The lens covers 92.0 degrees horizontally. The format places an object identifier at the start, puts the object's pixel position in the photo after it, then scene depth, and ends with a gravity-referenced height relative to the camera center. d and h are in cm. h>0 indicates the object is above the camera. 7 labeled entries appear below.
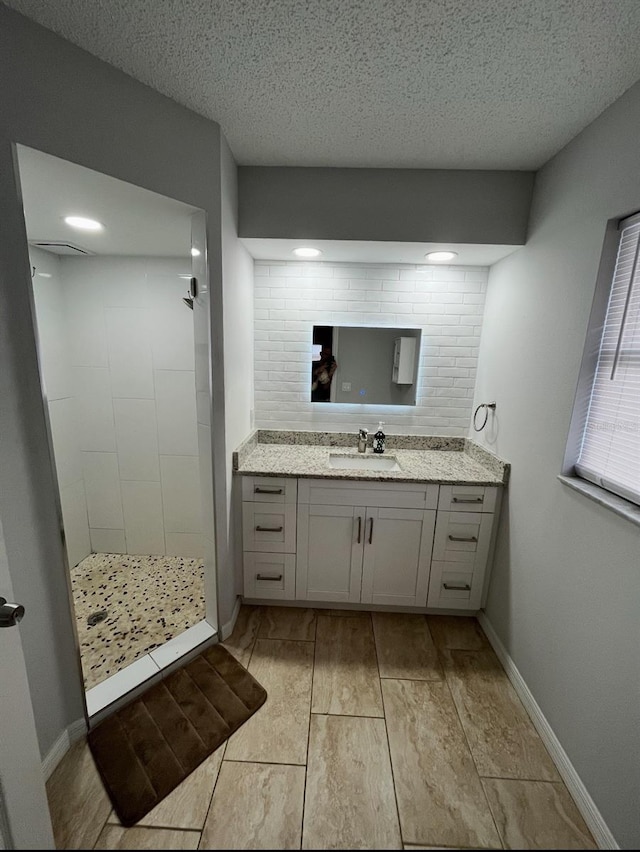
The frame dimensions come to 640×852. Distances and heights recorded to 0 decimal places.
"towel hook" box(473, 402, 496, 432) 193 -24
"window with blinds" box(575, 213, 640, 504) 110 -6
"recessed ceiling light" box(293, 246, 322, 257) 190 +67
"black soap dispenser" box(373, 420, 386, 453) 220 -53
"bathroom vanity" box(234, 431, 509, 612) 180 -98
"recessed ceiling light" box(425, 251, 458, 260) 183 +66
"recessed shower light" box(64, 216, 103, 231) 143 +61
